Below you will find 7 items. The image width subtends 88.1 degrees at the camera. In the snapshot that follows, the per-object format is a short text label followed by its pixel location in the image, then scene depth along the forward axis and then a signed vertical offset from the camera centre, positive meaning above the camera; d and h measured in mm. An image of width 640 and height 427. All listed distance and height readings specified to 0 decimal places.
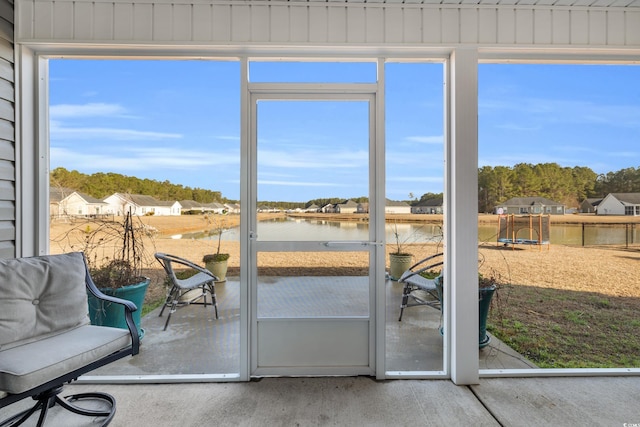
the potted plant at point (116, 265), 2640 -444
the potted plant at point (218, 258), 2617 -378
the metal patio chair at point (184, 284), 2748 -609
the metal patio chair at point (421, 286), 2678 -609
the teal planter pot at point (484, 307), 2592 -751
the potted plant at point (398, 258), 2525 -360
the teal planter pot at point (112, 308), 2611 -765
